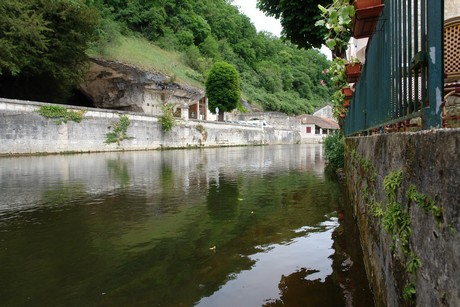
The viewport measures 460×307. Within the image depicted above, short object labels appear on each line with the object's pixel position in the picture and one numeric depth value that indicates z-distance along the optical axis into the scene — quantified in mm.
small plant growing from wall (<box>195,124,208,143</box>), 35812
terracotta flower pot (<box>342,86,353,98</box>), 8812
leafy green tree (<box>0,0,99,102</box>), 21375
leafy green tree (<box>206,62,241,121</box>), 46312
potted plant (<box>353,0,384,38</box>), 3217
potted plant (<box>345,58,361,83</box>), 6665
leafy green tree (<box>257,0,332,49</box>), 11906
